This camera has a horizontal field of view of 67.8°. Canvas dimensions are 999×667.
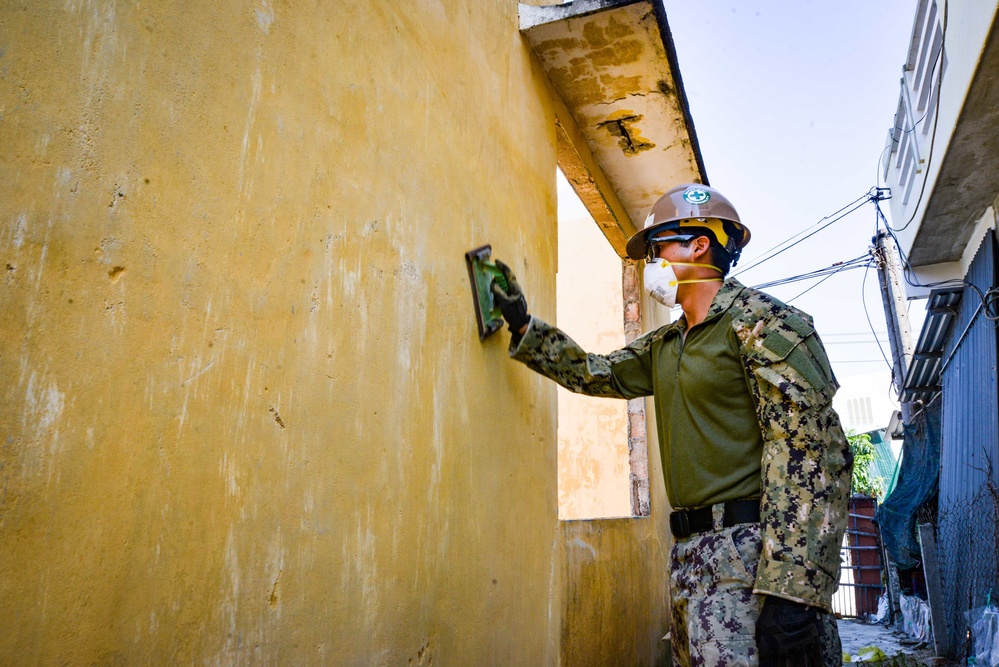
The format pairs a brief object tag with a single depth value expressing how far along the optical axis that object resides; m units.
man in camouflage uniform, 2.21
